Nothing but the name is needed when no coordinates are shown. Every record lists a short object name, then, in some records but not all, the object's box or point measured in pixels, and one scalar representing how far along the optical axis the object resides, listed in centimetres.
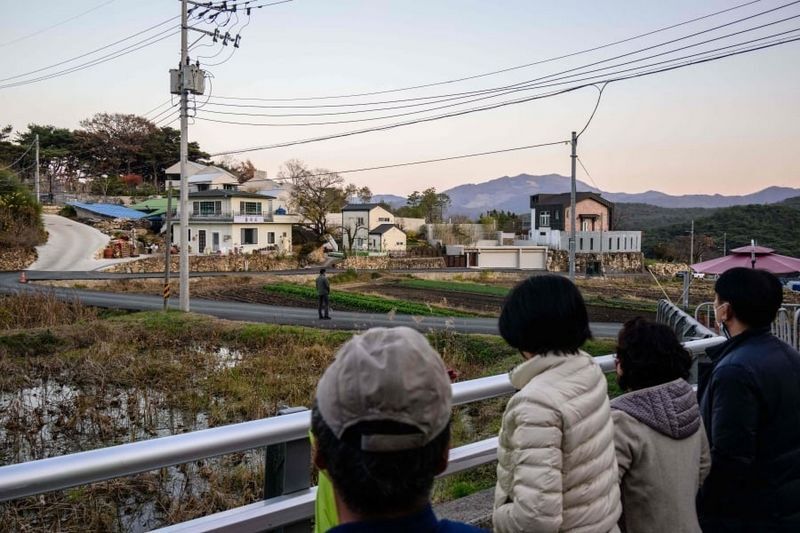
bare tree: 5316
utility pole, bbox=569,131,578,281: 2214
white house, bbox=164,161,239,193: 5144
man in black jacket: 209
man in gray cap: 108
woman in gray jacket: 194
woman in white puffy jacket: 154
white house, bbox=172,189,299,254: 4578
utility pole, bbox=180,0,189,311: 2070
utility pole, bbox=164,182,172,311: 2416
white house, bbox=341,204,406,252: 5347
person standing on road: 2094
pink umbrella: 758
